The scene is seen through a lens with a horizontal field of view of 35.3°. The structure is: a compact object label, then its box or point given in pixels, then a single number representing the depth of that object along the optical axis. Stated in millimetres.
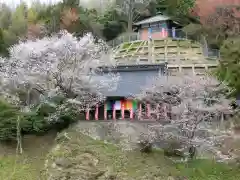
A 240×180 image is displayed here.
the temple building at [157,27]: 35156
